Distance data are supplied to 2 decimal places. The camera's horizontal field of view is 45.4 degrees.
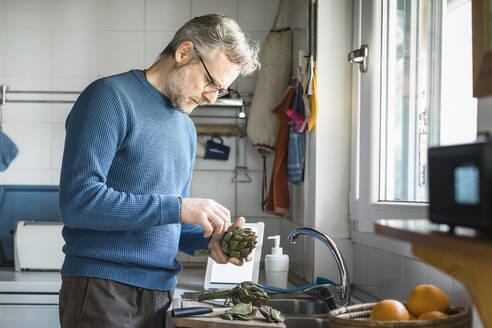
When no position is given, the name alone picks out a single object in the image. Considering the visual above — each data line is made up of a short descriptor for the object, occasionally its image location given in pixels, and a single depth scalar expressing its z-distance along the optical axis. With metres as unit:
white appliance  2.83
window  1.44
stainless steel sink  1.91
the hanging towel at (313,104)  2.20
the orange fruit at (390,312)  1.09
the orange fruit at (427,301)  1.15
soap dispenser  2.26
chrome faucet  1.82
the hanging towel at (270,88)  2.90
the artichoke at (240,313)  1.53
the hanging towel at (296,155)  2.46
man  1.36
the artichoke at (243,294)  1.71
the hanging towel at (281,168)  2.61
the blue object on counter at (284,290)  1.96
